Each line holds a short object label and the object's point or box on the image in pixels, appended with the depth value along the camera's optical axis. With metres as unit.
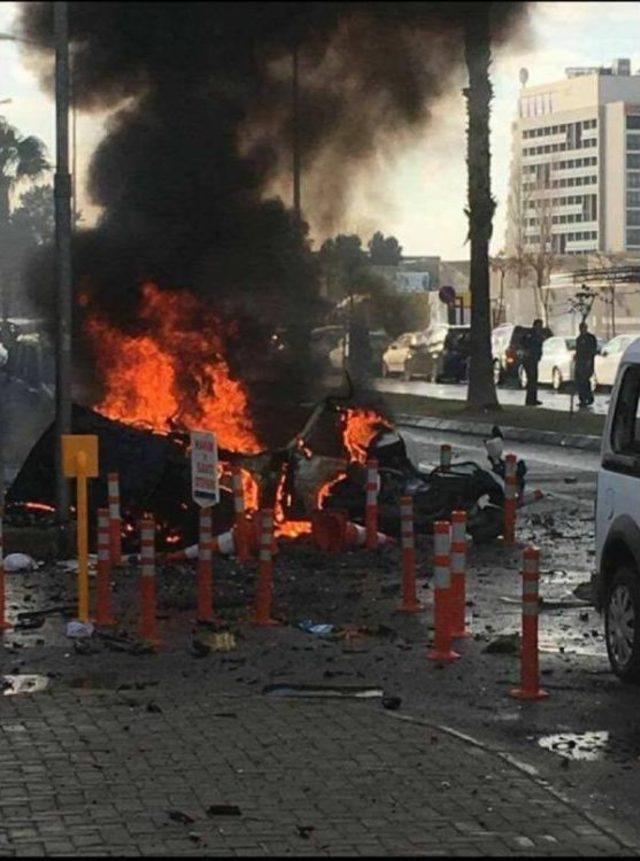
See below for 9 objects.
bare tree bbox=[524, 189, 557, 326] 88.93
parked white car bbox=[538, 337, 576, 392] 48.34
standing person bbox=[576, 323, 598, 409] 39.19
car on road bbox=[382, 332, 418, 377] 55.59
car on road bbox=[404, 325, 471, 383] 54.03
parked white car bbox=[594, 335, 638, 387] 45.25
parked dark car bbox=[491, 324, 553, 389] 51.03
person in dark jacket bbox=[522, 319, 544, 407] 40.94
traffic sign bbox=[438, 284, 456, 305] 47.03
